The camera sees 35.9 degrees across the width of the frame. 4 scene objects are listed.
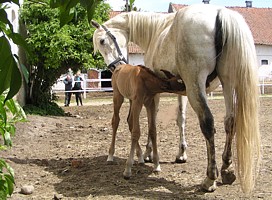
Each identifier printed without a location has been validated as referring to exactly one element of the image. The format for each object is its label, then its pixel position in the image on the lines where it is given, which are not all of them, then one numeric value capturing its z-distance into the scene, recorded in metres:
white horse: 4.19
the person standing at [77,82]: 20.56
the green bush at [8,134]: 1.83
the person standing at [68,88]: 19.31
